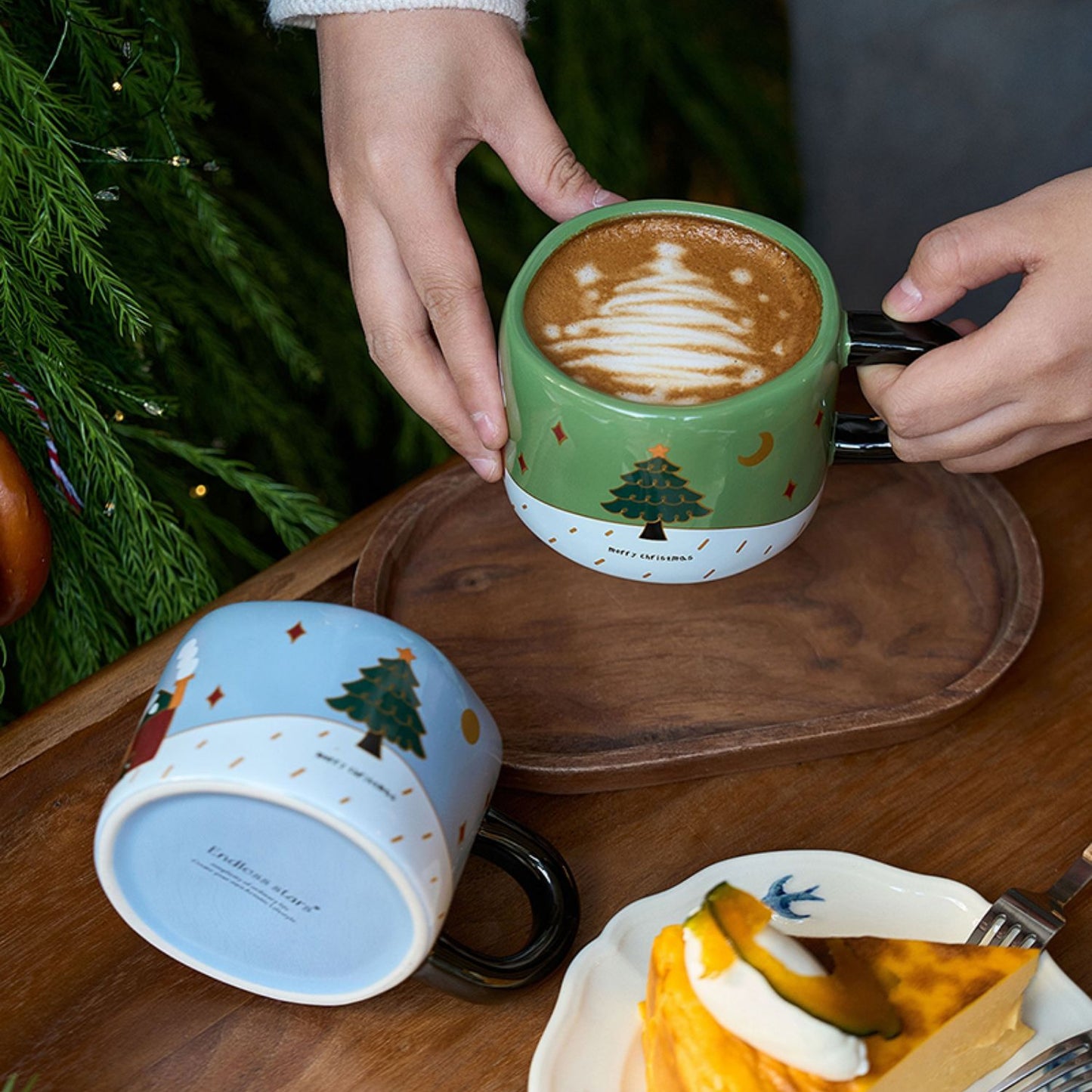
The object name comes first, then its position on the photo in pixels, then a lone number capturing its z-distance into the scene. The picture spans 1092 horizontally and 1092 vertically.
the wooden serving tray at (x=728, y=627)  0.76
